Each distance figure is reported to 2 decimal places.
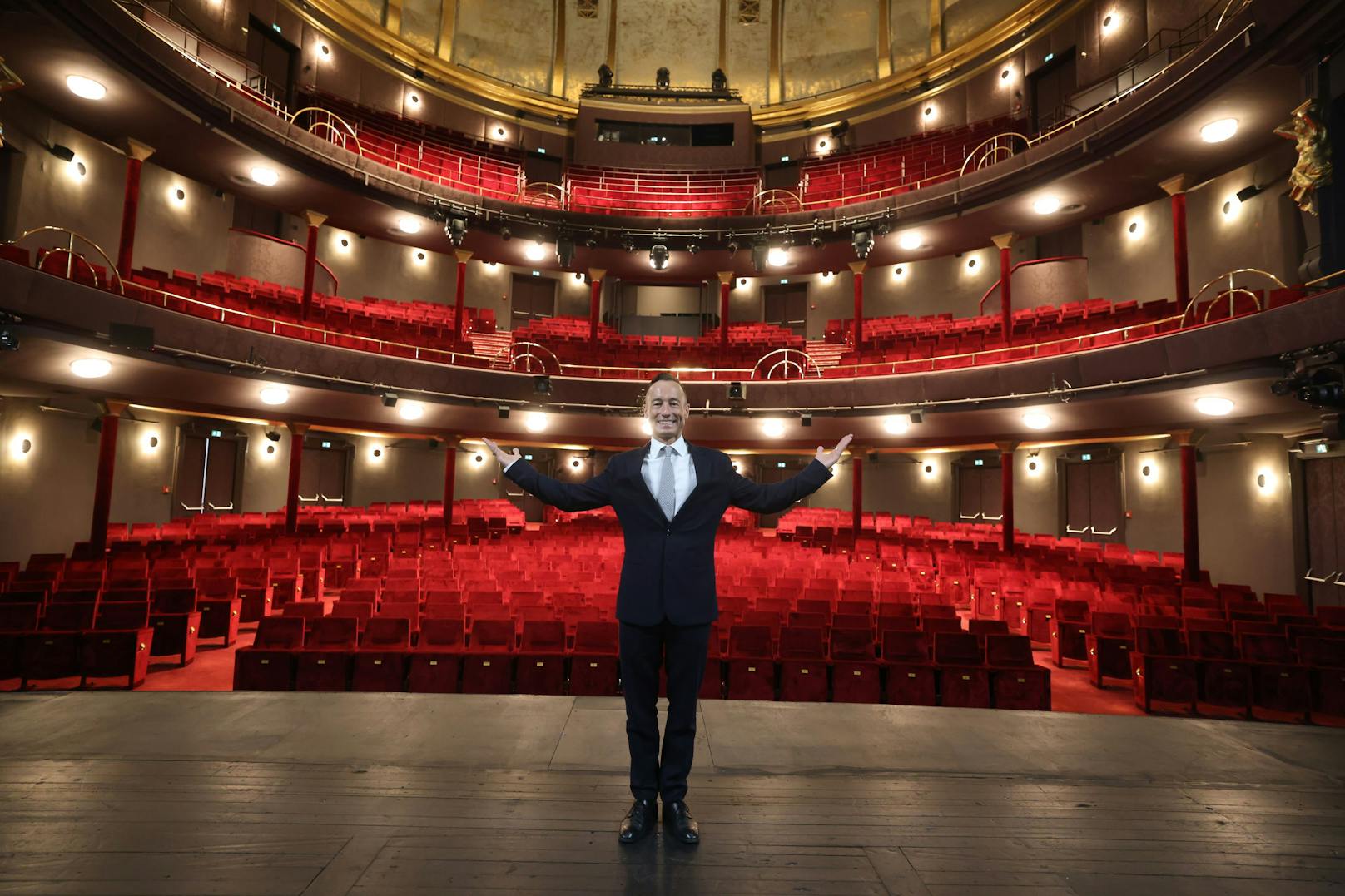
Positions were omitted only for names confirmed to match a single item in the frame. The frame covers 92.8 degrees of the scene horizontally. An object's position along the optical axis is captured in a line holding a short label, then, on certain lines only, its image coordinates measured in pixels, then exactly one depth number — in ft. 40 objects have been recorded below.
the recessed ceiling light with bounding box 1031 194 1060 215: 41.75
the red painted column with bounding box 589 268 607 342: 53.06
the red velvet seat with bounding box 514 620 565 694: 17.70
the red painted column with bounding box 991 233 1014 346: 43.73
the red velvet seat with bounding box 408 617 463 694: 17.71
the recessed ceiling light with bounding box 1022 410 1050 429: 38.50
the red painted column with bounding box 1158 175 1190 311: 35.19
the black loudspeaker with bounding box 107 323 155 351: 28.27
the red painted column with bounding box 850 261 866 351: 49.62
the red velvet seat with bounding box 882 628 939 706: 17.94
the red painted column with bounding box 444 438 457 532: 48.22
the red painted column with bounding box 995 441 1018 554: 43.14
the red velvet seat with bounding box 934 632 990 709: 17.87
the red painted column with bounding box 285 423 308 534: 42.96
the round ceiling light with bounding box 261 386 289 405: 37.52
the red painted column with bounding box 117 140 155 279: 33.65
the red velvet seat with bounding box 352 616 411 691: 17.66
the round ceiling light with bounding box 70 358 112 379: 28.91
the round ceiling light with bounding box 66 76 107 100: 30.89
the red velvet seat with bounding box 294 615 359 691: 17.57
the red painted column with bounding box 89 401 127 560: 32.55
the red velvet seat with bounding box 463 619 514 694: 17.78
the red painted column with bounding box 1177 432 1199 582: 34.55
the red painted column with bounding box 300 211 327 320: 43.75
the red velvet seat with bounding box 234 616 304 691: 17.30
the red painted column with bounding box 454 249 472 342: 50.11
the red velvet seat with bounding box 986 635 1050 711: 17.74
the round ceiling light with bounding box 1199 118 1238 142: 31.19
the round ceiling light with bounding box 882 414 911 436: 43.68
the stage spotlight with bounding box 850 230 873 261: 47.32
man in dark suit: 6.42
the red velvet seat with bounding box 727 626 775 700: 18.01
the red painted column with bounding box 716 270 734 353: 54.54
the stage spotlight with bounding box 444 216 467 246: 46.70
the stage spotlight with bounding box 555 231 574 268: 50.44
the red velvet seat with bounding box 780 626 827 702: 18.02
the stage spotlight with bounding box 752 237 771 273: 50.11
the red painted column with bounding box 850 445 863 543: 49.03
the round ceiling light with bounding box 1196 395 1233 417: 29.45
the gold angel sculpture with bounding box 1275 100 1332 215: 23.40
